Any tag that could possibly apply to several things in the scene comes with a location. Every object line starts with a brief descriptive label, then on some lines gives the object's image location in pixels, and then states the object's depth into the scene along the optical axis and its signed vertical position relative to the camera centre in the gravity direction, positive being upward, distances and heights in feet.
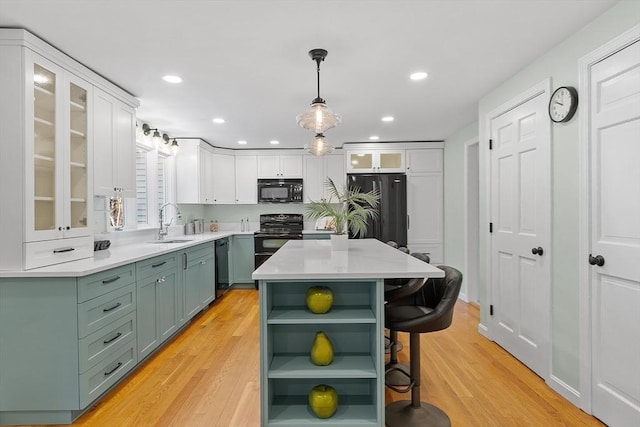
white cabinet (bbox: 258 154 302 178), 19.94 +2.66
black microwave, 19.69 +1.23
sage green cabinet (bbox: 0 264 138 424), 6.88 -2.66
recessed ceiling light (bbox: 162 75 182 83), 9.64 +3.70
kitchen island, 6.04 -2.29
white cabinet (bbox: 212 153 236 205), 19.42 +1.90
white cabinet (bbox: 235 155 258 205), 19.99 +1.94
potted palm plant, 8.73 -0.05
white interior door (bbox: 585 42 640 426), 6.15 -0.44
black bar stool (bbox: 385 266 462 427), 6.50 -2.09
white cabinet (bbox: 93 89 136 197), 9.39 +1.92
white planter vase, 9.55 -0.76
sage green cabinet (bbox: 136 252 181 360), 9.39 -2.50
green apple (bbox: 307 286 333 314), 6.31 -1.55
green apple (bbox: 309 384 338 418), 6.08 -3.24
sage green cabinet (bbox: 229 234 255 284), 18.84 -2.31
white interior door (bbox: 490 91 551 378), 8.63 -0.51
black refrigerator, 17.95 +0.25
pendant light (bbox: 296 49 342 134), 8.13 +2.26
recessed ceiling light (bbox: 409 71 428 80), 9.56 +3.75
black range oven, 18.60 -1.30
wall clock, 7.58 +2.41
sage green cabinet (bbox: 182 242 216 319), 12.53 -2.48
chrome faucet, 14.51 -0.67
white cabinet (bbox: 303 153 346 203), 19.81 +2.29
